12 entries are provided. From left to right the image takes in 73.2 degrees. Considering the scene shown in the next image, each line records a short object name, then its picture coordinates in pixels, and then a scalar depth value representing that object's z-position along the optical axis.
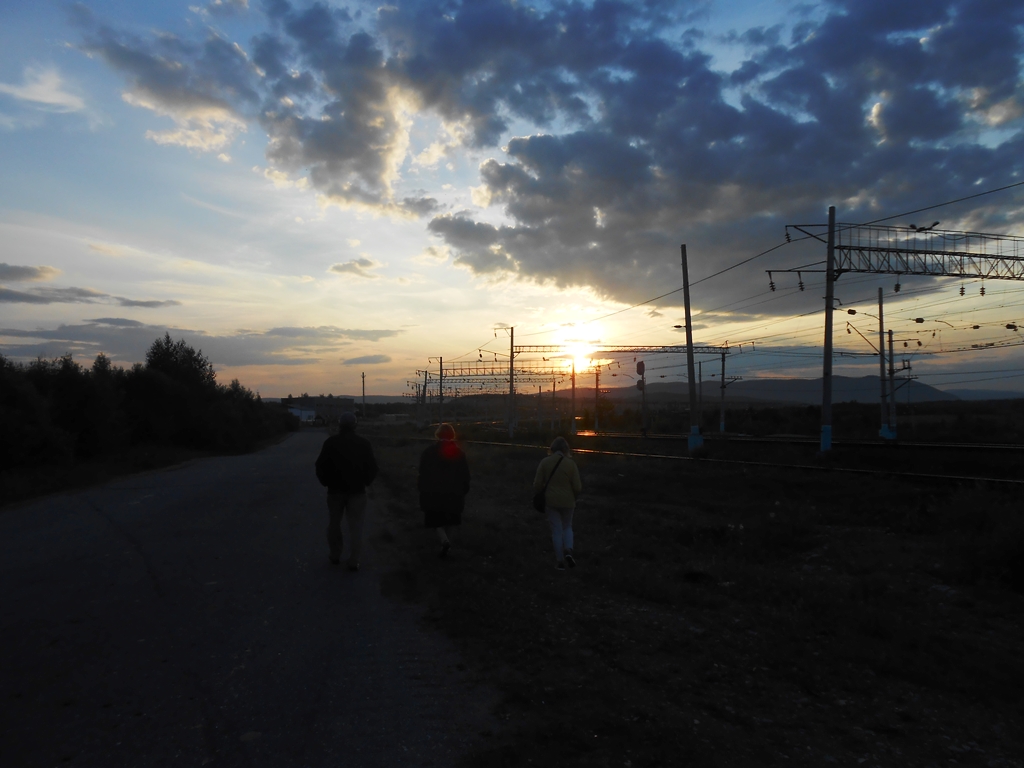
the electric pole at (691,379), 32.62
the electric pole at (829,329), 26.38
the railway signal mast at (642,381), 43.37
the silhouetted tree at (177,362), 50.41
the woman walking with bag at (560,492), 9.34
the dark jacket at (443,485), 9.65
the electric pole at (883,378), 39.94
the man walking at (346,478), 9.07
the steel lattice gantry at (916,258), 27.31
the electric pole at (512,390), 62.16
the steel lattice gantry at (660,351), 60.84
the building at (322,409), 98.78
